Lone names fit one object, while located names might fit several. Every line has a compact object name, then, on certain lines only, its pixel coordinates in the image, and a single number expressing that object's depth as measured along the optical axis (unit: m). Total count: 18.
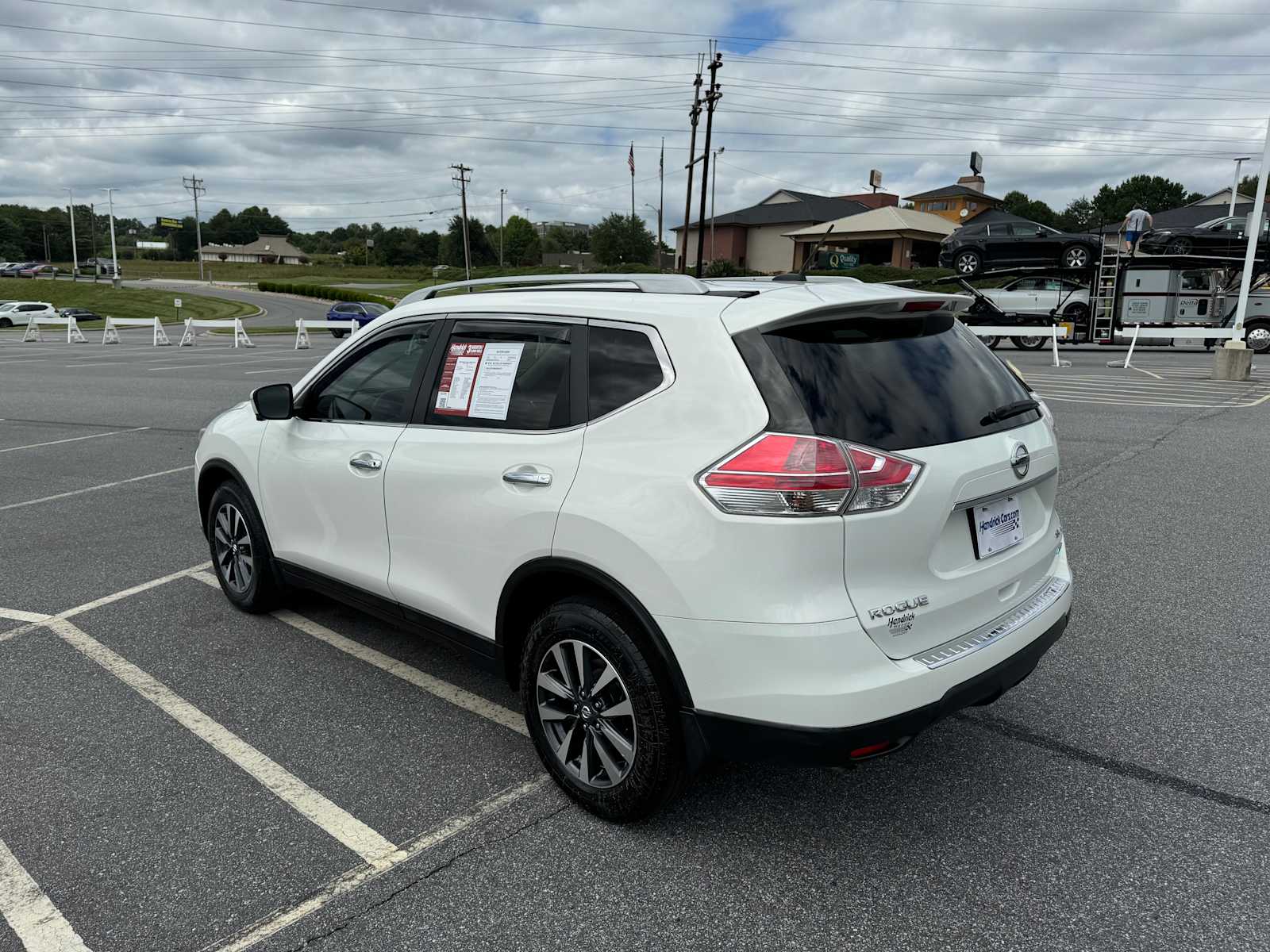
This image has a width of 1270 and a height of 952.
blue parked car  41.38
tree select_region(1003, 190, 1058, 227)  85.19
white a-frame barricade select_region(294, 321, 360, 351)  29.86
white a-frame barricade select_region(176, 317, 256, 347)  32.19
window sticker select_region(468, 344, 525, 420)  3.18
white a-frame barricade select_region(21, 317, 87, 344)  35.03
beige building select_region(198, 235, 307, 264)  169.38
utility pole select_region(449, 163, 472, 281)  86.12
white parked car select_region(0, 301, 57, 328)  47.84
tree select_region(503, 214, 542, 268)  118.44
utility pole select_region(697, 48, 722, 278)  40.75
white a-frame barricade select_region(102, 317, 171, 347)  32.50
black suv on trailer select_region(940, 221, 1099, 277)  26.08
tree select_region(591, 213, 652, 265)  83.75
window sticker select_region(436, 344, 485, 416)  3.33
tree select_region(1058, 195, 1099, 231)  85.44
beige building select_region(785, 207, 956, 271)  52.62
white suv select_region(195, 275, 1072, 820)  2.40
